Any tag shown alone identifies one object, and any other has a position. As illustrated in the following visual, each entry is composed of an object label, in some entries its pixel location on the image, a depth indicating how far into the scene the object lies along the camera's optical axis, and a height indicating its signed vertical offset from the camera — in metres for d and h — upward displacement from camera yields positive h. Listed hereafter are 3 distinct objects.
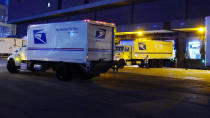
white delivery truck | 14.66 +0.57
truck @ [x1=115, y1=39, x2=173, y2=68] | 29.00 +0.57
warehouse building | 30.92 +5.54
